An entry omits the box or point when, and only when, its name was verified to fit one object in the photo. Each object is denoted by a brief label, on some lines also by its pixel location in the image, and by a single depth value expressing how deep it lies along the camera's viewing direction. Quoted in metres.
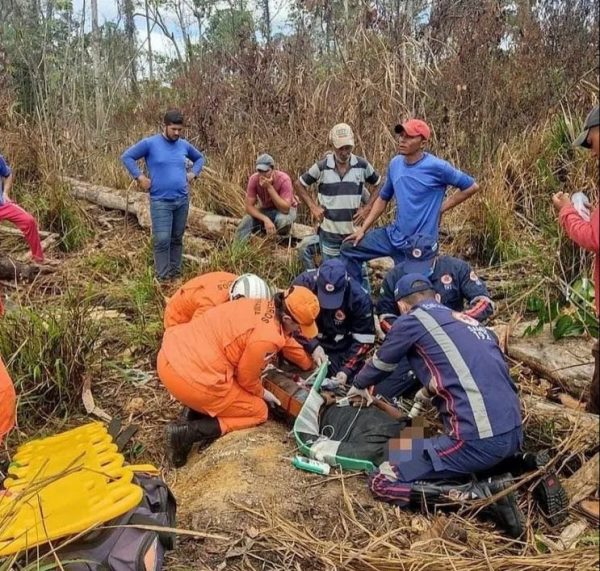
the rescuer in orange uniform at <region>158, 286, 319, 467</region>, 3.76
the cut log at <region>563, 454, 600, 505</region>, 2.97
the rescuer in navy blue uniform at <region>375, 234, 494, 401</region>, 4.10
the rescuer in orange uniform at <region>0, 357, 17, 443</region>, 3.05
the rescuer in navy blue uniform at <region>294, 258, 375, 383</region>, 4.25
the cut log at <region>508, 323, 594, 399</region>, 3.69
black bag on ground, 2.45
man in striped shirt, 5.40
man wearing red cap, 4.82
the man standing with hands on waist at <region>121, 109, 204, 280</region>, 6.18
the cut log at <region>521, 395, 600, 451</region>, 3.21
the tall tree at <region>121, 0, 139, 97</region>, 14.09
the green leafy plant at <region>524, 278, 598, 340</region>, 3.61
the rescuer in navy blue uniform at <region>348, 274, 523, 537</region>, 3.06
